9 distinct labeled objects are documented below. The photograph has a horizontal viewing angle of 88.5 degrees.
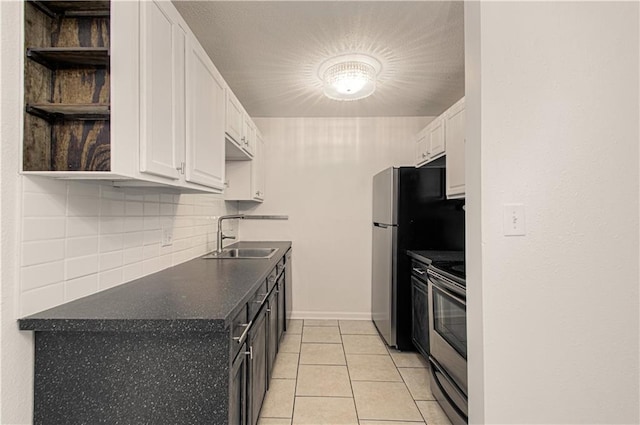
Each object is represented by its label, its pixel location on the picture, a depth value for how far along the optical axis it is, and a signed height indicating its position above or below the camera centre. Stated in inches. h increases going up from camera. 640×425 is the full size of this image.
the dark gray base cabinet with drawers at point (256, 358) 51.9 -28.3
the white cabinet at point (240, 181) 127.1 +13.6
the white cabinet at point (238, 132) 91.9 +26.4
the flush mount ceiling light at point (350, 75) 95.1 +42.4
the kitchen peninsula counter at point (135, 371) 42.7 -20.4
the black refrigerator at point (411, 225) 117.0 -3.1
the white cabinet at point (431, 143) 114.3 +28.3
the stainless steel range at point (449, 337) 70.7 -28.8
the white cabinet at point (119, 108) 43.5 +15.1
